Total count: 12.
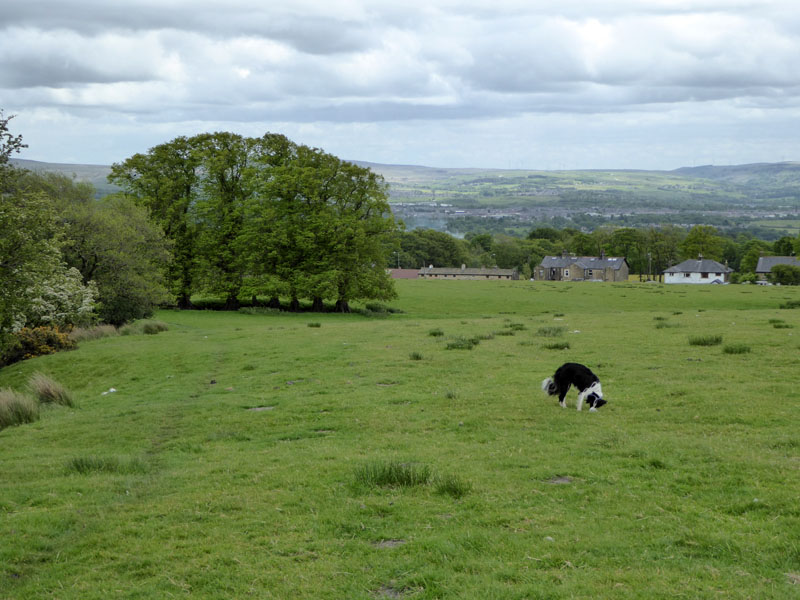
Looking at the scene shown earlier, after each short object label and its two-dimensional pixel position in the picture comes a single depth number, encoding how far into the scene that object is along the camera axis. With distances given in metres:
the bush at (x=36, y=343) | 37.53
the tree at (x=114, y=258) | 47.69
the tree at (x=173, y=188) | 71.75
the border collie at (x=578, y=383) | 15.84
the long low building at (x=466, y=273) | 178.75
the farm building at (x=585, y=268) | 179.50
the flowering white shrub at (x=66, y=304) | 35.62
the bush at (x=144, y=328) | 45.56
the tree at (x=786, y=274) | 130.88
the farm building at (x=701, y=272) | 169.00
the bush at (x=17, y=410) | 19.70
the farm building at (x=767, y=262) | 160.88
